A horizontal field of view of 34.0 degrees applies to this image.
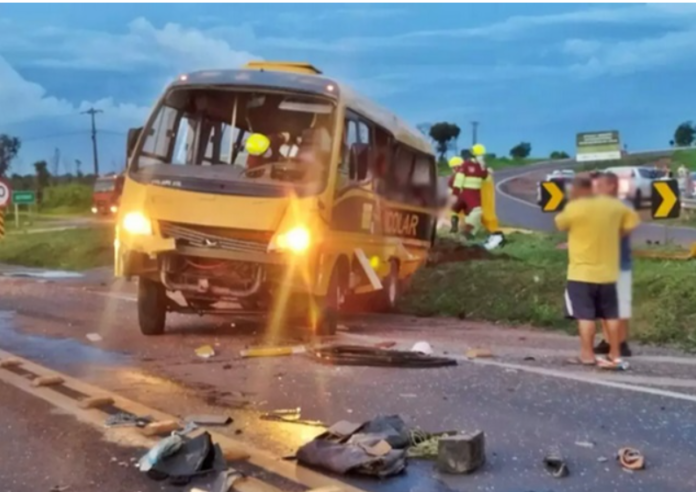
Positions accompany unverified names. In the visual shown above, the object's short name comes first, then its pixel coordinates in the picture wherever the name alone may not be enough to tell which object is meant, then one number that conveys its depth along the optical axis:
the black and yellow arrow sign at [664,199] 13.01
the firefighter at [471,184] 20.09
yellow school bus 10.97
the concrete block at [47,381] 8.65
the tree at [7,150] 56.38
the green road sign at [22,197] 38.33
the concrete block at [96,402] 7.72
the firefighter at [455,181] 19.74
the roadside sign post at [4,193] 28.36
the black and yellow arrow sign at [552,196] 10.83
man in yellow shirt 9.67
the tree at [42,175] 54.50
